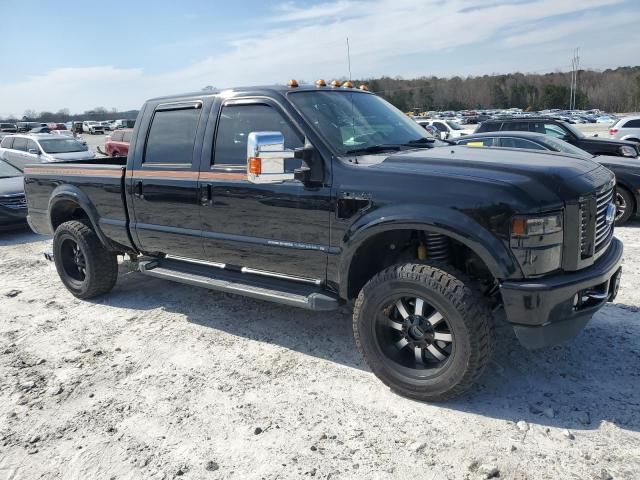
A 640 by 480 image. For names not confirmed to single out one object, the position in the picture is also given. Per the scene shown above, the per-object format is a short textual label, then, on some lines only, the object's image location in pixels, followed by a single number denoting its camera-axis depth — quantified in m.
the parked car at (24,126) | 48.53
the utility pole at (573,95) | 92.88
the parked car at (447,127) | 20.91
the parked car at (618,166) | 7.90
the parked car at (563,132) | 10.09
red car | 22.64
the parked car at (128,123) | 47.83
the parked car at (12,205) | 9.00
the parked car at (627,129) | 17.23
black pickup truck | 3.00
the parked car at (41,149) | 15.81
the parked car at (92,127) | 58.33
